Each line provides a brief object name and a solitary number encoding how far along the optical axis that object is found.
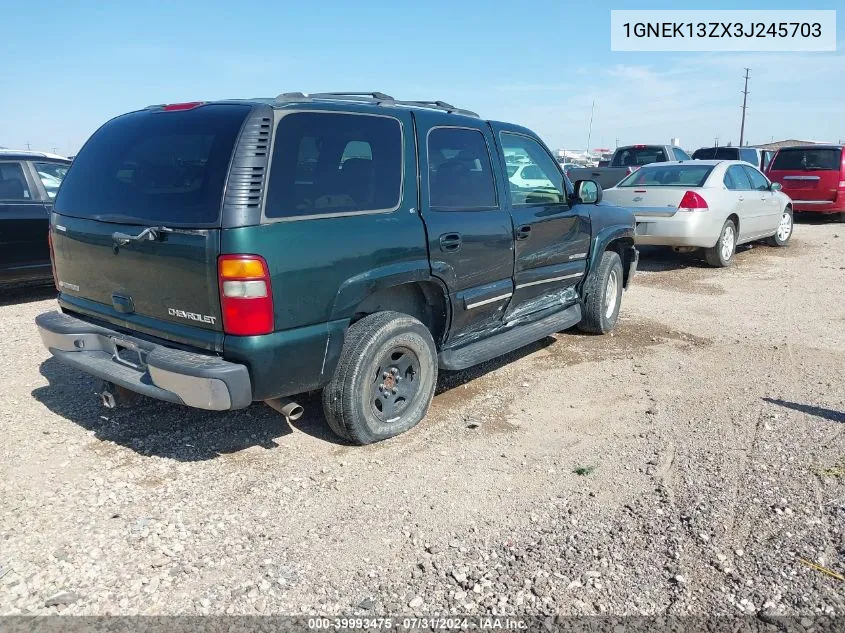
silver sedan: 9.15
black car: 7.12
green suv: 3.21
